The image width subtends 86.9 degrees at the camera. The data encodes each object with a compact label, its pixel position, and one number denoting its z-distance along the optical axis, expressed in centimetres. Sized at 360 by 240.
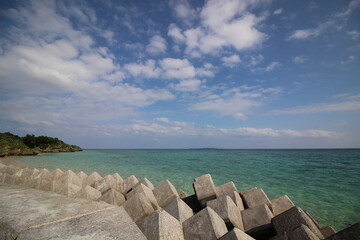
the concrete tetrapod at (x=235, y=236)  226
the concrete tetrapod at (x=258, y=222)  347
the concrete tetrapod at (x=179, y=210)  332
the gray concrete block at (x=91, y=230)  146
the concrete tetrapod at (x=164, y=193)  471
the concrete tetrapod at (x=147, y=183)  630
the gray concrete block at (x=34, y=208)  161
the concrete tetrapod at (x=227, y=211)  339
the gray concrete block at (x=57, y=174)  813
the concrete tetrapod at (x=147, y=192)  421
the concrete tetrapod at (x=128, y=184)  658
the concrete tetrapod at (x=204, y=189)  473
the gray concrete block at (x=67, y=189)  481
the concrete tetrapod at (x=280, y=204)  438
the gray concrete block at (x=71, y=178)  663
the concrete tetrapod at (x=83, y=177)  743
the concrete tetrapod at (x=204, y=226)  266
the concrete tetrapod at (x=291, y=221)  293
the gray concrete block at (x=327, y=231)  367
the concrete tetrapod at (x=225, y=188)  514
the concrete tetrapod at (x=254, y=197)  448
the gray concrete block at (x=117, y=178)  741
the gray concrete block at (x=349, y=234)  197
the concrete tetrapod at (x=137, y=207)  316
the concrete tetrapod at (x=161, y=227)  232
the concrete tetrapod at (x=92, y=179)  733
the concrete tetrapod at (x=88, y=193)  445
